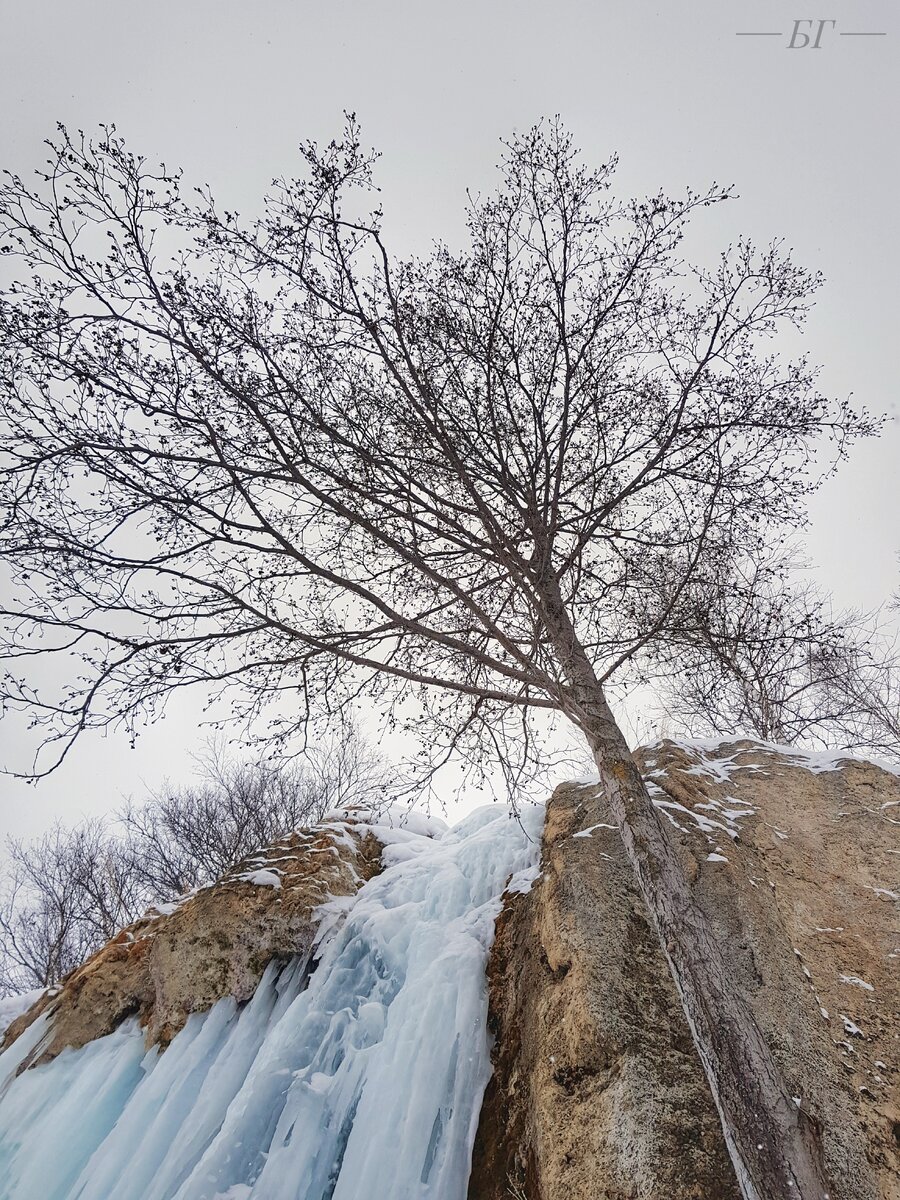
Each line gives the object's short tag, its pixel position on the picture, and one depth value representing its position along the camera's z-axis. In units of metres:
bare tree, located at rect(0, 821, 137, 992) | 15.63
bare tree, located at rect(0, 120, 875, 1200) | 3.80
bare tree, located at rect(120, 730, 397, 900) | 14.66
